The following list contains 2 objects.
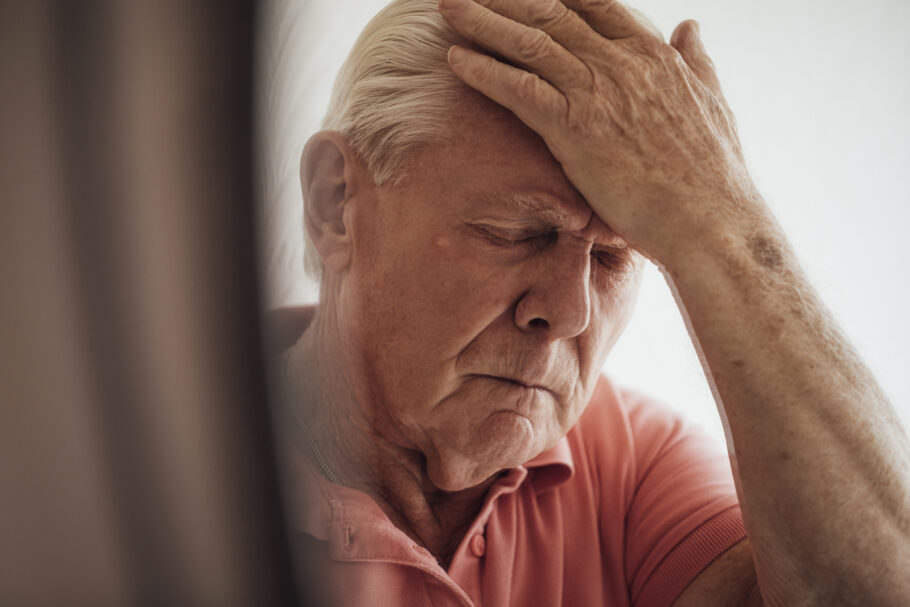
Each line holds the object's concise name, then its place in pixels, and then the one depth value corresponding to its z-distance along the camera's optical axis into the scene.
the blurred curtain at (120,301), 0.35
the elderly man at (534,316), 0.68
